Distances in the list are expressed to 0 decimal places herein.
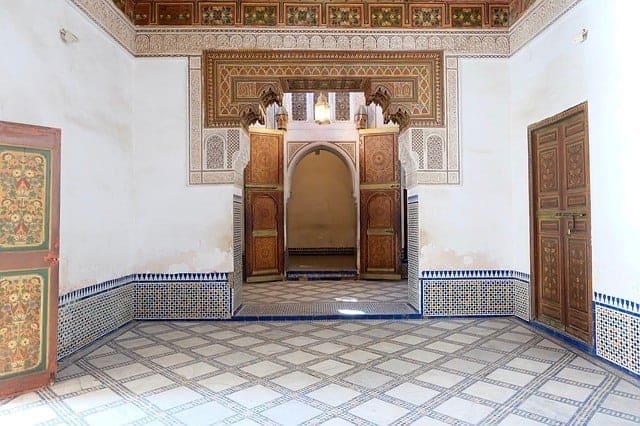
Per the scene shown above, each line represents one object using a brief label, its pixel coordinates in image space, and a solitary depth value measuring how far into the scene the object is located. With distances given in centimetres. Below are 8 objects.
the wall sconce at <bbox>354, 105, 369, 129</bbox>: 616
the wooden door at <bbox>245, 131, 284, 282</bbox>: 596
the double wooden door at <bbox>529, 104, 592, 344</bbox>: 279
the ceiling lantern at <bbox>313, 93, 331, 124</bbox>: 607
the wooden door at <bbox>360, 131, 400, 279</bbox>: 610
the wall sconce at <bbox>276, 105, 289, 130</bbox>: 614
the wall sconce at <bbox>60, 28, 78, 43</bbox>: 268
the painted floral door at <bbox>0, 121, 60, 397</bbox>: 211
